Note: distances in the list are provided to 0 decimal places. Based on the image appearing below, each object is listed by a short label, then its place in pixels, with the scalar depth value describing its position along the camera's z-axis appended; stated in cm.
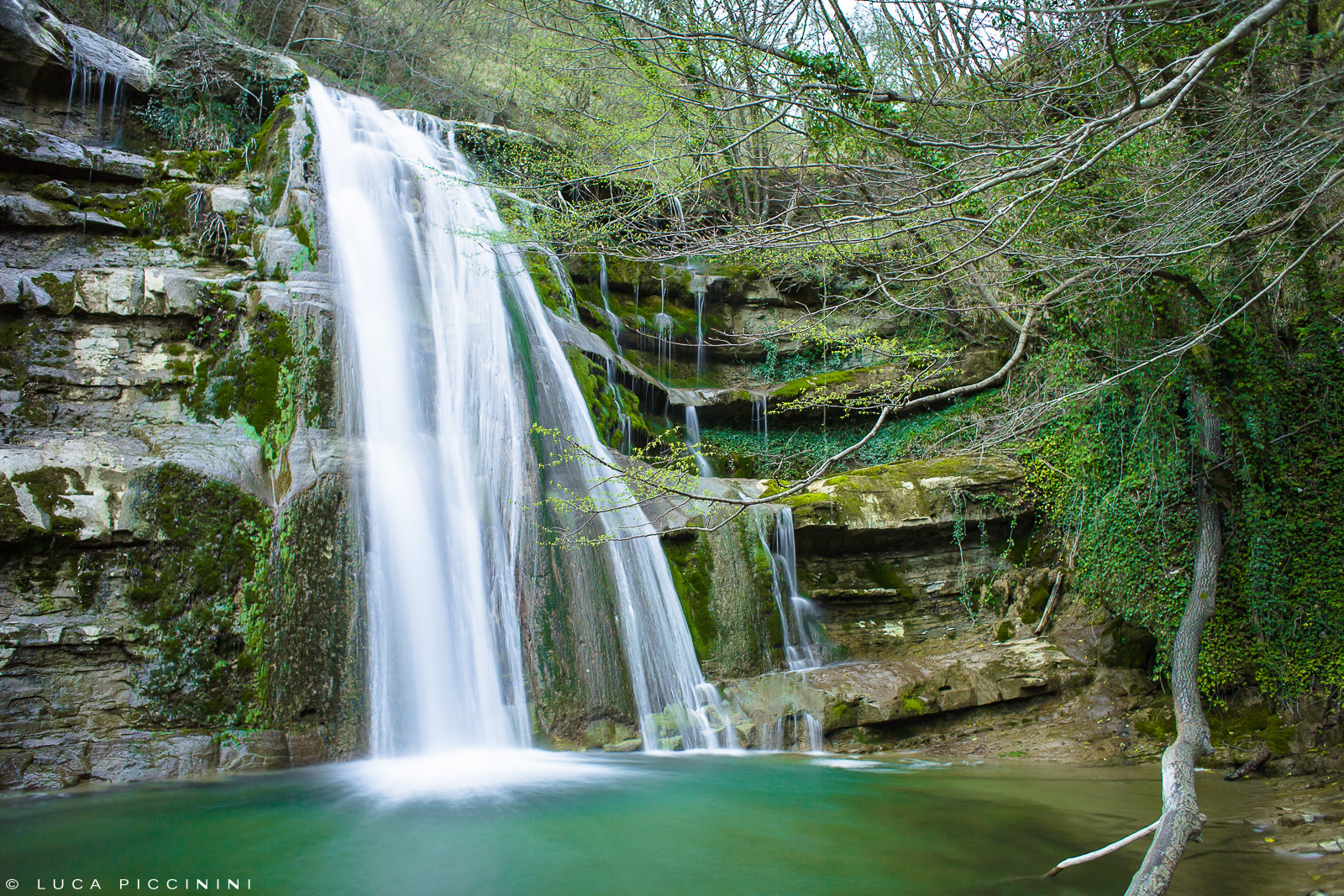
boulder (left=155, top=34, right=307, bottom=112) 1120
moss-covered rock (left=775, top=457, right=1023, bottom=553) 918
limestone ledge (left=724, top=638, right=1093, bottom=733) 723
